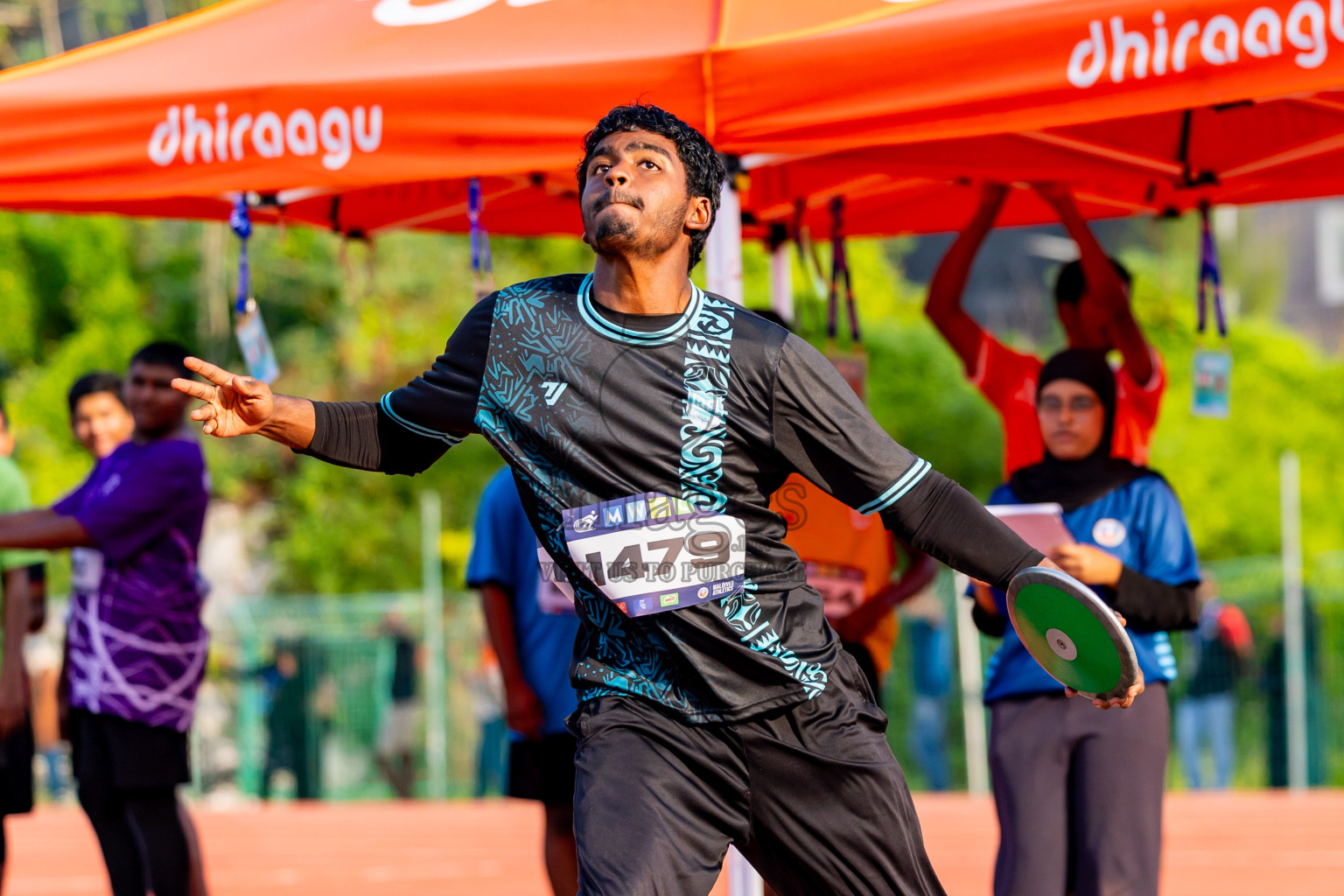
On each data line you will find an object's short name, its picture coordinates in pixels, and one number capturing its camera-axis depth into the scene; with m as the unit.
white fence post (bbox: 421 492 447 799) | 29.61
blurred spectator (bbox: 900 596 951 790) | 27.61
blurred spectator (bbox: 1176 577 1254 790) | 27.98
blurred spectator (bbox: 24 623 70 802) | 29.42
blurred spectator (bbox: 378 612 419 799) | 29.64
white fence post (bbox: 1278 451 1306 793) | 27.62
